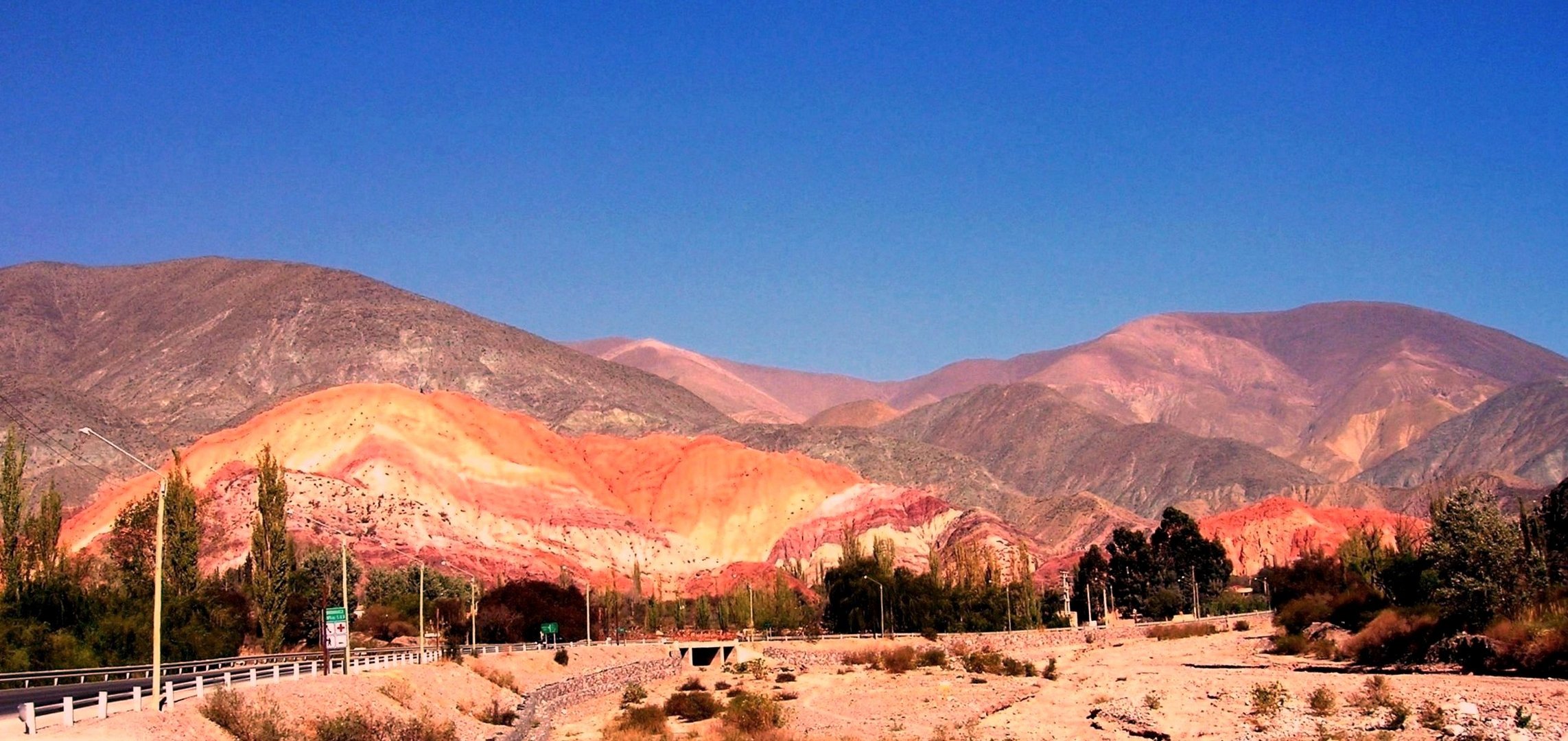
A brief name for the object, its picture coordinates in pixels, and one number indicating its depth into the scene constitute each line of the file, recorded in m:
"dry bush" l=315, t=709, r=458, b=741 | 36.88
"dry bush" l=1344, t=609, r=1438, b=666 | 58.56
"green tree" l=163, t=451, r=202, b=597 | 71.50
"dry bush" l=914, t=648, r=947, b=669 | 84.69
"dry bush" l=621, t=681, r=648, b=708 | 66.12
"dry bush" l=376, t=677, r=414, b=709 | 47.84
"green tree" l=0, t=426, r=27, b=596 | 66.81
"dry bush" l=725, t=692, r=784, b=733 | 51.75
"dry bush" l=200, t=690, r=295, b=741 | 33.47
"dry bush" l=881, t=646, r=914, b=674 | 81.88
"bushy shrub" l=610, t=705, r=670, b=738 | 54.06
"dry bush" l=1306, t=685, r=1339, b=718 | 44.47
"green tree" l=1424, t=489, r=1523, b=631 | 55.16
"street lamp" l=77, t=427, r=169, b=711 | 31.72
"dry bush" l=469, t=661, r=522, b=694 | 63.53
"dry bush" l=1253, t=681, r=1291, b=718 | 45.69
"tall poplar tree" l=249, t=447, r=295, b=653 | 67.69
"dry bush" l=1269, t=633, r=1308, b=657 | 75.12
